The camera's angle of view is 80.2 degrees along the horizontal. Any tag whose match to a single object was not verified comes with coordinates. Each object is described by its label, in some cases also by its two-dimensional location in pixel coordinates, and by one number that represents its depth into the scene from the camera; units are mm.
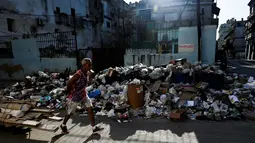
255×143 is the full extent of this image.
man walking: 3372
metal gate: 9469
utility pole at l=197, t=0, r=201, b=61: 7399
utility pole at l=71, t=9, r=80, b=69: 8958
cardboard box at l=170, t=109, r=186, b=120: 3984
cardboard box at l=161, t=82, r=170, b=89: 5576
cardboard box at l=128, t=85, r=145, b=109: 4770
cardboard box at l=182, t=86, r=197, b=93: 5039
